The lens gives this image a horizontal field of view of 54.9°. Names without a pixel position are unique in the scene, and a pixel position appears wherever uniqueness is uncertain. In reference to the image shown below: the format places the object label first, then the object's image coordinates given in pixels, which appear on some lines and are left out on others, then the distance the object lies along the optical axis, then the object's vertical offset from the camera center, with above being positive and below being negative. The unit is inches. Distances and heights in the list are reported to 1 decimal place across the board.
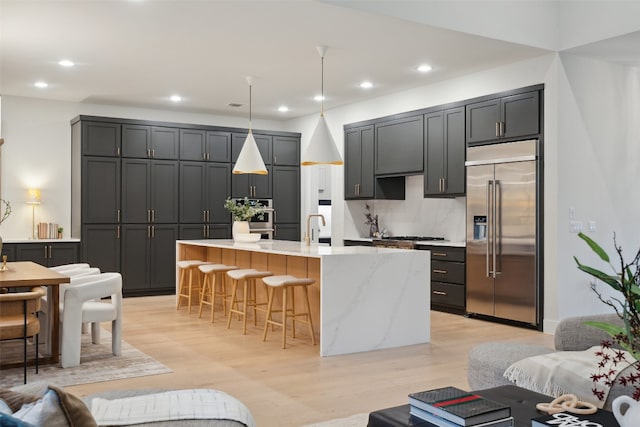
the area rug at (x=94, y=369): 167.2 -45.1
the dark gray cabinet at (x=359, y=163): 332.5 +28.8
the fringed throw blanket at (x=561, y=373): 107.2 -28.7
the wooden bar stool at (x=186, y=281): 278.2 -33.4
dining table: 170.6 -19.4
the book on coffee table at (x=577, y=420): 72.5 -24.9
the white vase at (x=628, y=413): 63.8 -20.8
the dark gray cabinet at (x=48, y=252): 310.5 -20.2
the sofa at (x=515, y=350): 123.6 -28.5
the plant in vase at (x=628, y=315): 64.0 -10.4
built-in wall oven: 370.9 -4.7
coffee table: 81.2 -27.3
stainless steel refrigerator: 243.3 -6.5
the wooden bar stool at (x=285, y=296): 207.0 -28.5
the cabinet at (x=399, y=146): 301.6 +35.1
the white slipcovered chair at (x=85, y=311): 179.9 -29.6
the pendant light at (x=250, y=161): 269.3 +23.4
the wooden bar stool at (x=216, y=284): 255.1 -32.5
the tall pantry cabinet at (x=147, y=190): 329.4 +13.6
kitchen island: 197.6 -27.3
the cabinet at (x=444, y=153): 277.3 +28.9
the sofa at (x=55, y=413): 55.5 -18.8
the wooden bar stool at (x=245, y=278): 228.4 -23.7
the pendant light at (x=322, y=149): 229.6 +24.6
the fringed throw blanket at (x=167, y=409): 73.8 -24.5
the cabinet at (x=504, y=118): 245.0 +40.9
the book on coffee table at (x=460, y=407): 75.4 -24.4
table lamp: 329.0 +6.4
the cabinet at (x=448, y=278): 275.1 -28.8
